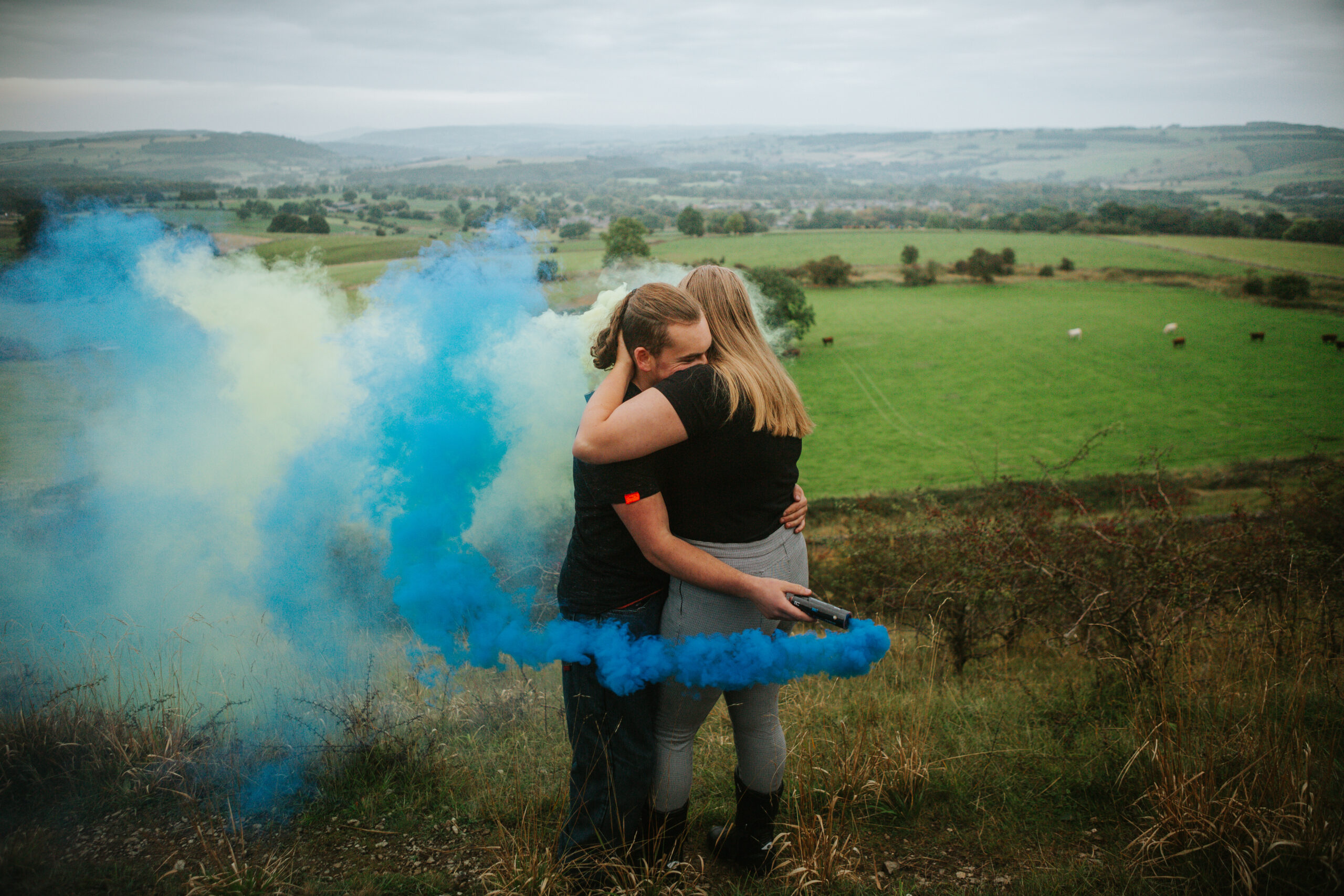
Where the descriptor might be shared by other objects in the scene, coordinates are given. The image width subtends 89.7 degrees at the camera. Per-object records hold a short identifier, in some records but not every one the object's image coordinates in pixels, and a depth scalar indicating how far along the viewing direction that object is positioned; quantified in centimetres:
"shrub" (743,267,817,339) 3850
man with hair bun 195
